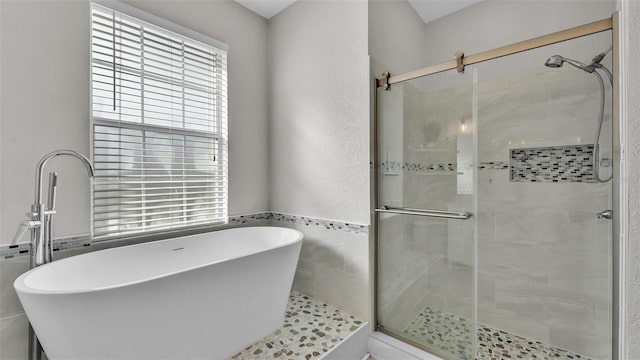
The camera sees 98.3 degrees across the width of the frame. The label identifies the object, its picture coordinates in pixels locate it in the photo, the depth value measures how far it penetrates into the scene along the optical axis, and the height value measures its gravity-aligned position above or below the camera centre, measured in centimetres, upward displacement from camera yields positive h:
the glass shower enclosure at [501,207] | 171 -19
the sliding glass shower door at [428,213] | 168 -23
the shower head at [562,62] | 162 +69
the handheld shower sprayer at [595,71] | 160 +65
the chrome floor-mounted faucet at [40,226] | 140 -24
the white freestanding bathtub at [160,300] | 115 -61
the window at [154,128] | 180 +38
